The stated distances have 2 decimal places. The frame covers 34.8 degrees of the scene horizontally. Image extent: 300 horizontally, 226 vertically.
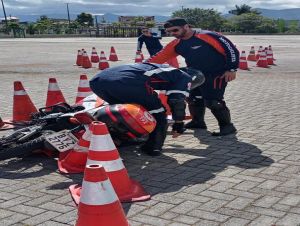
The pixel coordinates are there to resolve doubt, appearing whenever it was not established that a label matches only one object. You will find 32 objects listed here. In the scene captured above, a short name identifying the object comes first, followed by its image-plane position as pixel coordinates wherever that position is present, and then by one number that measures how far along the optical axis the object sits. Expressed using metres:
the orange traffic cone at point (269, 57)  19.49
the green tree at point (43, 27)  77.56
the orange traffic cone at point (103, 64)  18.06
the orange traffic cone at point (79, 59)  19.77
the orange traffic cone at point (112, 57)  21.75
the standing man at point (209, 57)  6.89
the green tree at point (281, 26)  75.11
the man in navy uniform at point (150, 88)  5.86
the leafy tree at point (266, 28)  71.94
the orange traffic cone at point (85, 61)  19.05
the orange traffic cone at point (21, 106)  8.15
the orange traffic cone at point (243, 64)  17.59
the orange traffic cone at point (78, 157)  5.27
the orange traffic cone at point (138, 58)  16.66
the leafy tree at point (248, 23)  72.69
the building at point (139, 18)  93.71
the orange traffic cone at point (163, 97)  7.66
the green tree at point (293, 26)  76.44
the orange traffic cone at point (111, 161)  4.27
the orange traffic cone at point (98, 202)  3.28
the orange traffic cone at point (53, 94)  8.36
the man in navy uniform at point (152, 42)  13.78
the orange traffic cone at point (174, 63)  11.66
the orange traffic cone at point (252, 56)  21.06
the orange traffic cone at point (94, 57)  20.92
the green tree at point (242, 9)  103.70
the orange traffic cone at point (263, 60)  18.55
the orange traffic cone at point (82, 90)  8.10
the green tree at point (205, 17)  77.25
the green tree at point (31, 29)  75.81
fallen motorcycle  5.52
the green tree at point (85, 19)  96.94
